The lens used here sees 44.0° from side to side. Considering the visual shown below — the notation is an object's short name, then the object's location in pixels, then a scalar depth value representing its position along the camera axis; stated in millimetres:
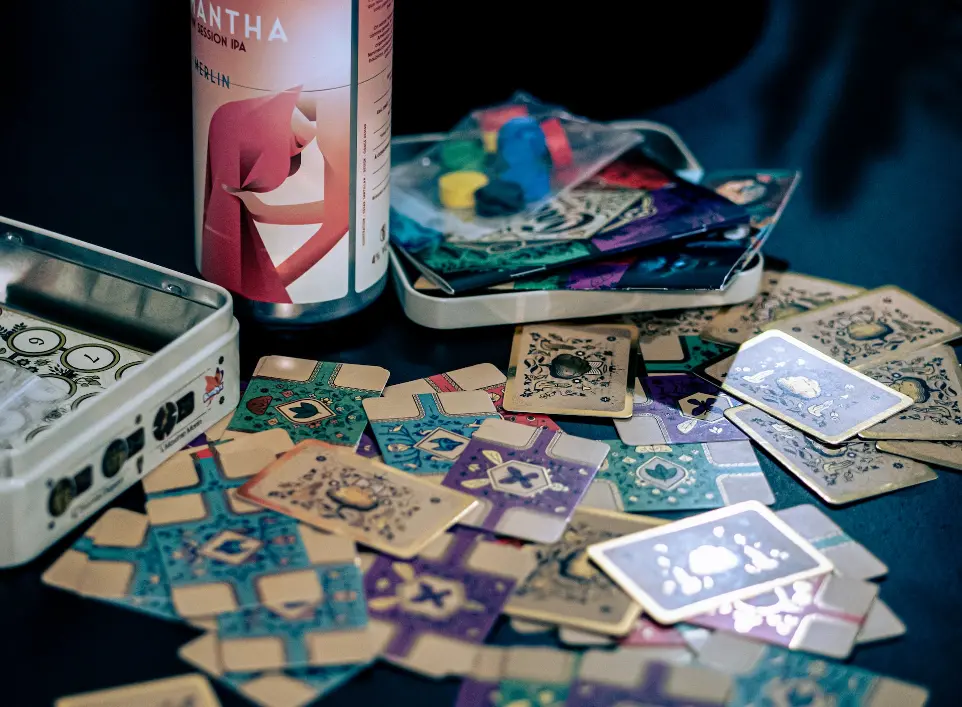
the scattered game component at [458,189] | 939
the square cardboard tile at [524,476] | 675
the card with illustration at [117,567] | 611
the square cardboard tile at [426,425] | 724
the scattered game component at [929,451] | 756
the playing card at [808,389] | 776
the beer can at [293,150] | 714
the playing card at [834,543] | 667
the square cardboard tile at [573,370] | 777
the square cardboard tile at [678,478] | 700
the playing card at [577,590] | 615
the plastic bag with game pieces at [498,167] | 930
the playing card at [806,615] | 615
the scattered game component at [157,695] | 559
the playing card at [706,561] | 630
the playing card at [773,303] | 869
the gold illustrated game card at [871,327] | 859
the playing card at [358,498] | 658
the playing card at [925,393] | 775
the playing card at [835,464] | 726
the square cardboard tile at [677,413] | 757
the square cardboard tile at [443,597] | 593
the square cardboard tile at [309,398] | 744
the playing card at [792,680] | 586
